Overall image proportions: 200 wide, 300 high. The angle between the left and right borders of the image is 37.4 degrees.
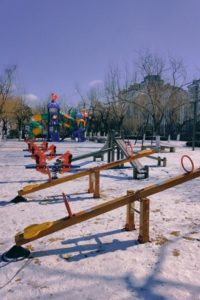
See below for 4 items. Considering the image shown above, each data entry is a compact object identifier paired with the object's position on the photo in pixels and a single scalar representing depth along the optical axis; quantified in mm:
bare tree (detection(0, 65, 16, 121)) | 38112
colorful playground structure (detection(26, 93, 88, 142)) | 28219
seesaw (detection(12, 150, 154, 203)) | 5438
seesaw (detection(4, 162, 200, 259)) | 3209
